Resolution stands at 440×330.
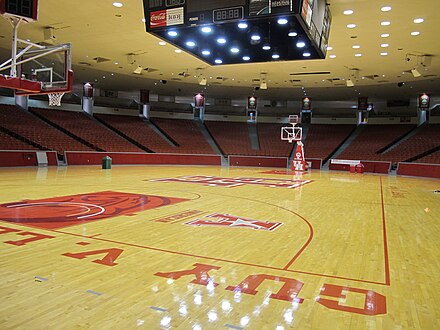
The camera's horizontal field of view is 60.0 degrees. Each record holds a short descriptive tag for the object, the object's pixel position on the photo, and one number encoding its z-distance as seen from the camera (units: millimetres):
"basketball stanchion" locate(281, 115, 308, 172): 23972
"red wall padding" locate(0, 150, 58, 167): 18250
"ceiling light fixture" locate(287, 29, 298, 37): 7992
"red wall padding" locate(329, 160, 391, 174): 24406
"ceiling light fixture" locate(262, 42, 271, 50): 8961
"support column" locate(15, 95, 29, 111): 25703
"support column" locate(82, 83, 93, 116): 29109
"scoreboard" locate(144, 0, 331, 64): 6751
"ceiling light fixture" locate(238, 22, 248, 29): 7454
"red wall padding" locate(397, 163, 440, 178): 20498
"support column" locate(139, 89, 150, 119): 31172
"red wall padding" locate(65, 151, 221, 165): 22062
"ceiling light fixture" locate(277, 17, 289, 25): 6941
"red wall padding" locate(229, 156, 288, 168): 27781
